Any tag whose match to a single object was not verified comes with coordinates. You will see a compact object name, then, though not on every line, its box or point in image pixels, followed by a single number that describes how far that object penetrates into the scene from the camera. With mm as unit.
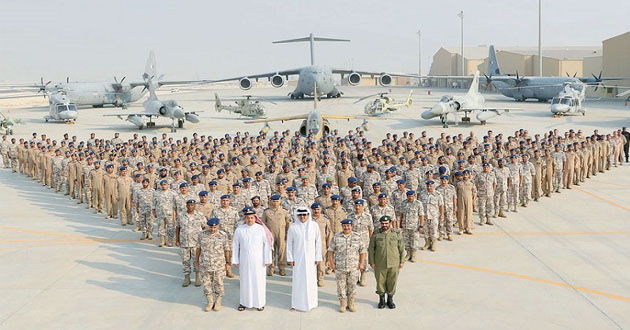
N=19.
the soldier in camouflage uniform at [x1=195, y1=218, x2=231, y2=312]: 6980
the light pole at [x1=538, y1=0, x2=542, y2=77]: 51344
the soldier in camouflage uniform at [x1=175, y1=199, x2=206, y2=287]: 7832
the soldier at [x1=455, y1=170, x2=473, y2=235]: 10250
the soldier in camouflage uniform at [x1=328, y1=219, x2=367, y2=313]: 6863
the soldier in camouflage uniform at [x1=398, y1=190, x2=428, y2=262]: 8719
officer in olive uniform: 6824
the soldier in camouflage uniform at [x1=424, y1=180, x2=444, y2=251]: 9148
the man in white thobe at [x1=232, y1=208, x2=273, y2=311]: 6992
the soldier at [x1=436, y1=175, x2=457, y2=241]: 9633
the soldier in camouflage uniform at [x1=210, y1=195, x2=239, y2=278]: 8094
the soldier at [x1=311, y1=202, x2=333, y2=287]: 7523
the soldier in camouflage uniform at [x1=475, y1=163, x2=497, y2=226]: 10992
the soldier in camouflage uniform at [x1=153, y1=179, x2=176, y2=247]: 9562
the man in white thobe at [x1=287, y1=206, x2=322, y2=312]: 6965
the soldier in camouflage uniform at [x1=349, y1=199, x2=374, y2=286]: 7586
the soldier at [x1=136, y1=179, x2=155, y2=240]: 10164
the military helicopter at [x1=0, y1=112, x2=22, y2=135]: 28047
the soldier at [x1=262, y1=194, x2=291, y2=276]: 8141
